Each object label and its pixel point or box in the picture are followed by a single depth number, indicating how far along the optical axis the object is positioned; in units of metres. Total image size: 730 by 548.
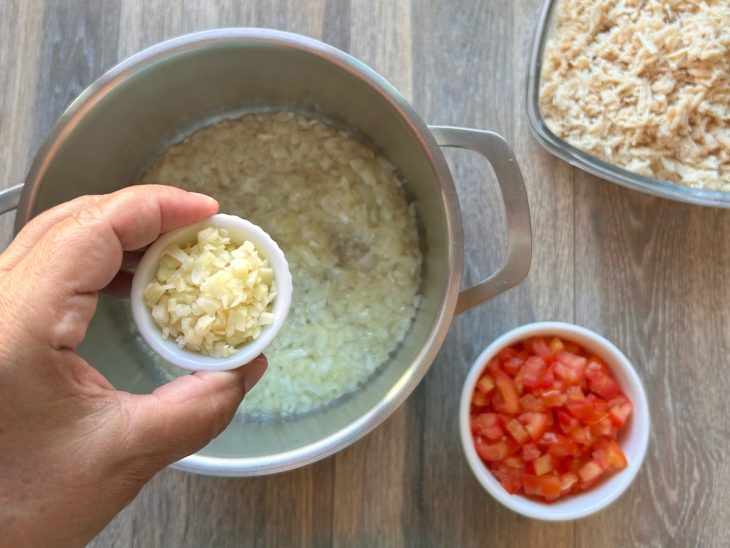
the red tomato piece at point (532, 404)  0.38
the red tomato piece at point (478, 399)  0.38
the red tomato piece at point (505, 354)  0.39
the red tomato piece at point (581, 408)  0.38
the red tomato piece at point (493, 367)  0.39
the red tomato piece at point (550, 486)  0.37
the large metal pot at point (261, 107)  0.32
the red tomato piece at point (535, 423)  0.38
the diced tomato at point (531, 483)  0.38
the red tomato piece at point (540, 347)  0.38
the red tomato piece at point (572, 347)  0.39
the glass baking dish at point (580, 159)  0.39
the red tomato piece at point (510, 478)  0.38
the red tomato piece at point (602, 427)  0.38
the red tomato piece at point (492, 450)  0.38
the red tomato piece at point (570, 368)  0.38
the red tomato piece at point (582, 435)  0.38
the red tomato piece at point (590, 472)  0.38
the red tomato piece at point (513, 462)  0.38
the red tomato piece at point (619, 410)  0.38
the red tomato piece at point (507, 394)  0.38
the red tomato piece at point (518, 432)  0.38
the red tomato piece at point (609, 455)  0.38
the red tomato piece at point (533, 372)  0.38
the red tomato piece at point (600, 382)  0.38
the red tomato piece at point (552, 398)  0.38
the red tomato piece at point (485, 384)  0.38
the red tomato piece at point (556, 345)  0.39
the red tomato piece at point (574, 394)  0.38
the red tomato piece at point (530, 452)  0.38
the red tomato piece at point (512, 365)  0.39
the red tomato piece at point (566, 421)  0.38
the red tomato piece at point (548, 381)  0.38
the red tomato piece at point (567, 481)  0.38
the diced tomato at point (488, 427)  0.38
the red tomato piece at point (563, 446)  0.38
